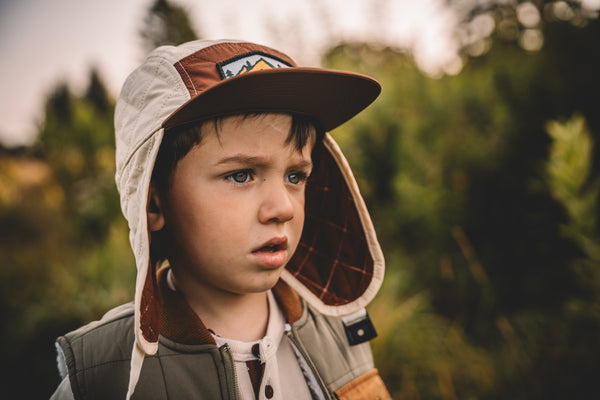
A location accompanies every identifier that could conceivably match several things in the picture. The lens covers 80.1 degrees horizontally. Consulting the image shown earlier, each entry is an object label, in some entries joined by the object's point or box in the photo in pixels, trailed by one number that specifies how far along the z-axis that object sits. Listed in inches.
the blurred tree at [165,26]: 406.0
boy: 36.2
